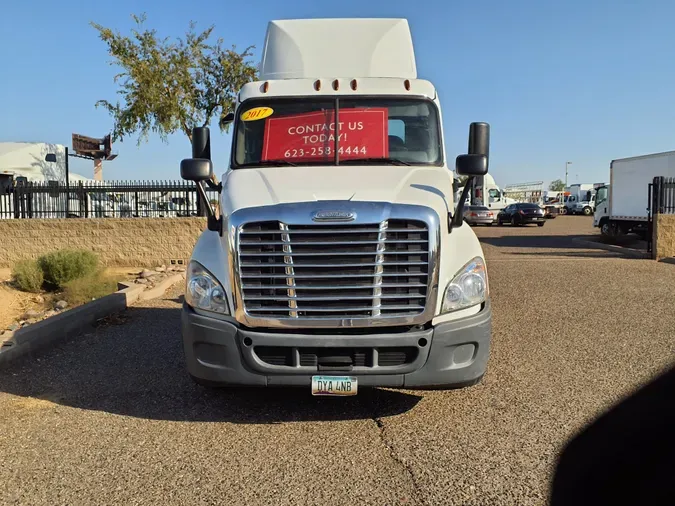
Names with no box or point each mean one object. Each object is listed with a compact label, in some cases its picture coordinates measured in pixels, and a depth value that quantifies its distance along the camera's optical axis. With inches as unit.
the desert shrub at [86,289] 402.0
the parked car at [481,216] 1480.1
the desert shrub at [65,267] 450.0
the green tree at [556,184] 5461.1
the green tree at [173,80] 783.1
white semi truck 161.0
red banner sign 211.3
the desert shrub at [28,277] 441.4
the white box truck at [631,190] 845.2
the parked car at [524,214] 1369.3
